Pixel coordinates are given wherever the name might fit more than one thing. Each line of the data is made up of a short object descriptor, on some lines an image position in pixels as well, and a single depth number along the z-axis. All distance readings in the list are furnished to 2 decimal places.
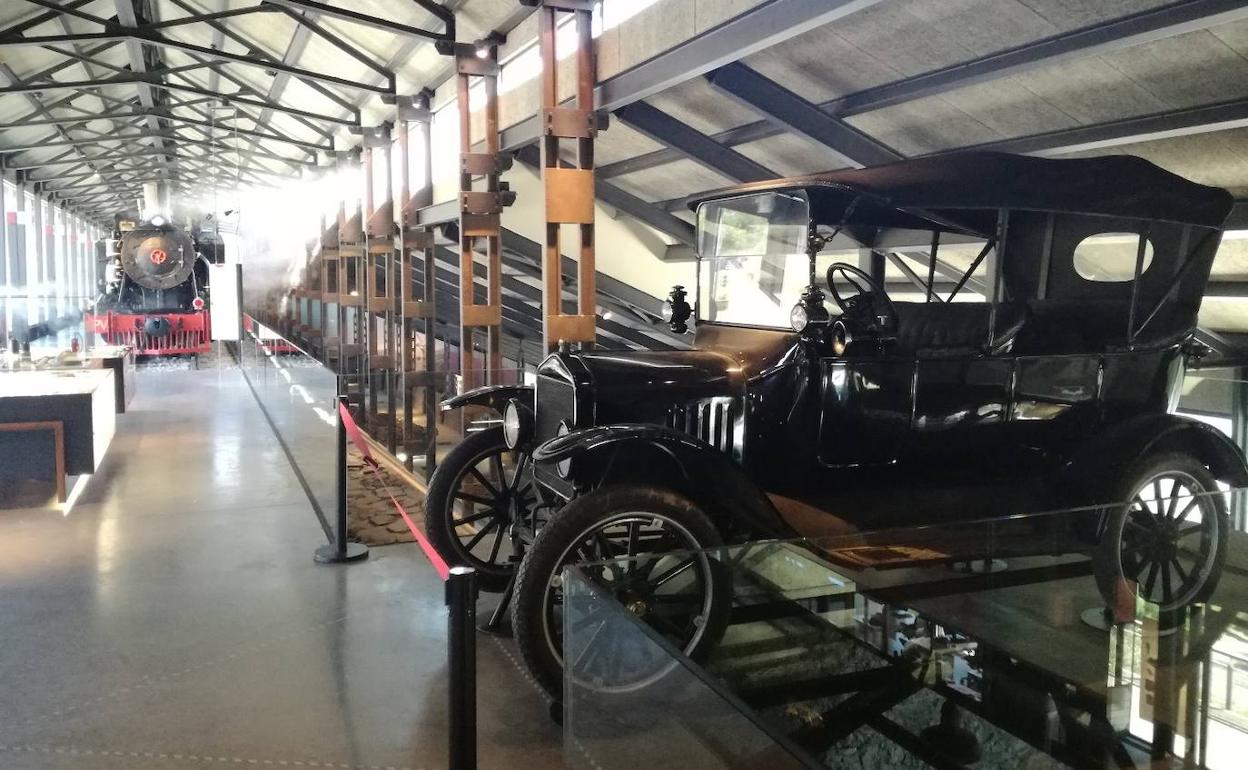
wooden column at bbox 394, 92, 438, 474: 8.96
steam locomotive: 17.58
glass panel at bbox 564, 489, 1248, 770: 2.85
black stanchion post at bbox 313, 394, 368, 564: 4.93
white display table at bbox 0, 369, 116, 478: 6.53
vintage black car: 3.53
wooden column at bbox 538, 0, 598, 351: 5.63
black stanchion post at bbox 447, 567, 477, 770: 2.14
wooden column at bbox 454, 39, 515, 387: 6.97
